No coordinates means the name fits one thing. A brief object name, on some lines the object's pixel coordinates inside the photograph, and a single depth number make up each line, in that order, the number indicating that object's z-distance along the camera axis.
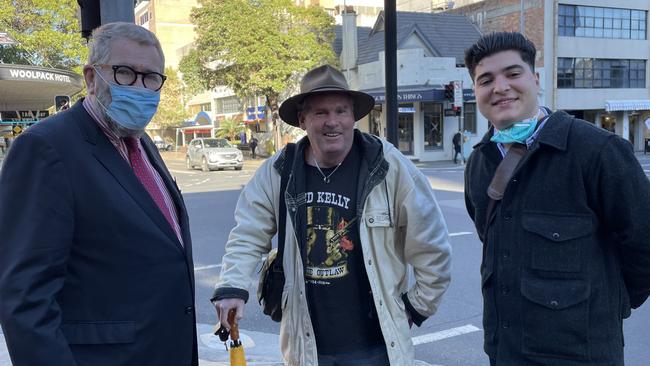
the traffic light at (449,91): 23.06
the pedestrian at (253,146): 35.13
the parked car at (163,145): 56.09
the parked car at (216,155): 25.55
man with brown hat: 2.45
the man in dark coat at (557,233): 1.97
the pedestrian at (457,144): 26.64
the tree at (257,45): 27.78
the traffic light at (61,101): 9.74
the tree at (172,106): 48.81
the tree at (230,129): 40.25
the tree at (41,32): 21.48
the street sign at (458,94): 23.88
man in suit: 1.75
